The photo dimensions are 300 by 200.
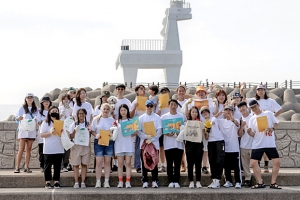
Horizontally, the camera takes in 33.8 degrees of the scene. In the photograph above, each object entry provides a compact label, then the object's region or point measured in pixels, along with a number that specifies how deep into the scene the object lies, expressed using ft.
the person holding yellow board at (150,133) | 28.81
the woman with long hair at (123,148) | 28.76
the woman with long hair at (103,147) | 28.81
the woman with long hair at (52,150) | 28.73
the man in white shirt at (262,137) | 28.19
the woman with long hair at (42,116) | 31.04
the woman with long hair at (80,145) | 28.66
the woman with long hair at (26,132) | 31.12
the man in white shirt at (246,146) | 29.07
